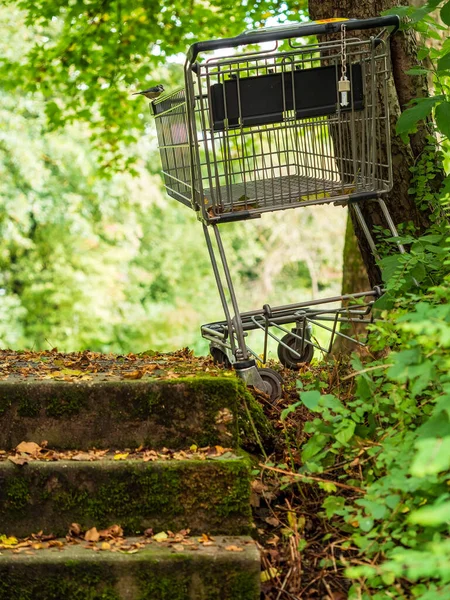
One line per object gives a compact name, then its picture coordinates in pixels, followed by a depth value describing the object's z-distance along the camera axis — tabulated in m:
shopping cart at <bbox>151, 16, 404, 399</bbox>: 3.72
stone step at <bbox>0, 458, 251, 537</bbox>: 2.89
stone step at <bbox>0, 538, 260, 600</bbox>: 2.62
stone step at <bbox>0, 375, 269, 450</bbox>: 3.12
